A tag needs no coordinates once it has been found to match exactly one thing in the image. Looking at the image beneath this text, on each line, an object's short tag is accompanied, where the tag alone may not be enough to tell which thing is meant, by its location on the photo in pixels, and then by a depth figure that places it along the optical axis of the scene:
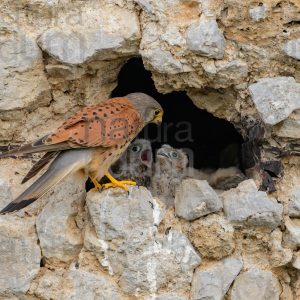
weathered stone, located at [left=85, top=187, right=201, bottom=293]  9.89
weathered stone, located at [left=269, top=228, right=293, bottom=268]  10.20
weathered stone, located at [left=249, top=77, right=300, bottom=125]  10.23
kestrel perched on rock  9.57
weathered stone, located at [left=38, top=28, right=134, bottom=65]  10.41
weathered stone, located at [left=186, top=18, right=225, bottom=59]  10.34
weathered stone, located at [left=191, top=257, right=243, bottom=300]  9.98
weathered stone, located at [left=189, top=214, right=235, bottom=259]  10.14
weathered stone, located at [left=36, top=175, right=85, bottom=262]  10.11
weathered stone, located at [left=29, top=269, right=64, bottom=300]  9.96
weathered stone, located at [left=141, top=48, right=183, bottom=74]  10.49
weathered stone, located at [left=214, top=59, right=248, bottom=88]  10.48
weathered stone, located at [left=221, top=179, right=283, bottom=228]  10.13
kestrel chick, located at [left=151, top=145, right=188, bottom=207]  12.22
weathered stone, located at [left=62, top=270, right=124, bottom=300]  9.88
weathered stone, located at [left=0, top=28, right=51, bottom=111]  10.44
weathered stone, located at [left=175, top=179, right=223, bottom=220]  10.16
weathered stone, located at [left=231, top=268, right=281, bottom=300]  10.16
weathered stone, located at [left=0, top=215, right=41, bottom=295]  9.96
